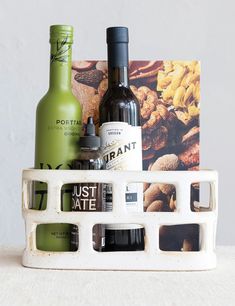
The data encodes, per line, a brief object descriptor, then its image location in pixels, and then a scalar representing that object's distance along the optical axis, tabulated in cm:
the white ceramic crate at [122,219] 77
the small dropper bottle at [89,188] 78
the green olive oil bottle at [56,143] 80
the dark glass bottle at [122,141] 79
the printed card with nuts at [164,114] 86
